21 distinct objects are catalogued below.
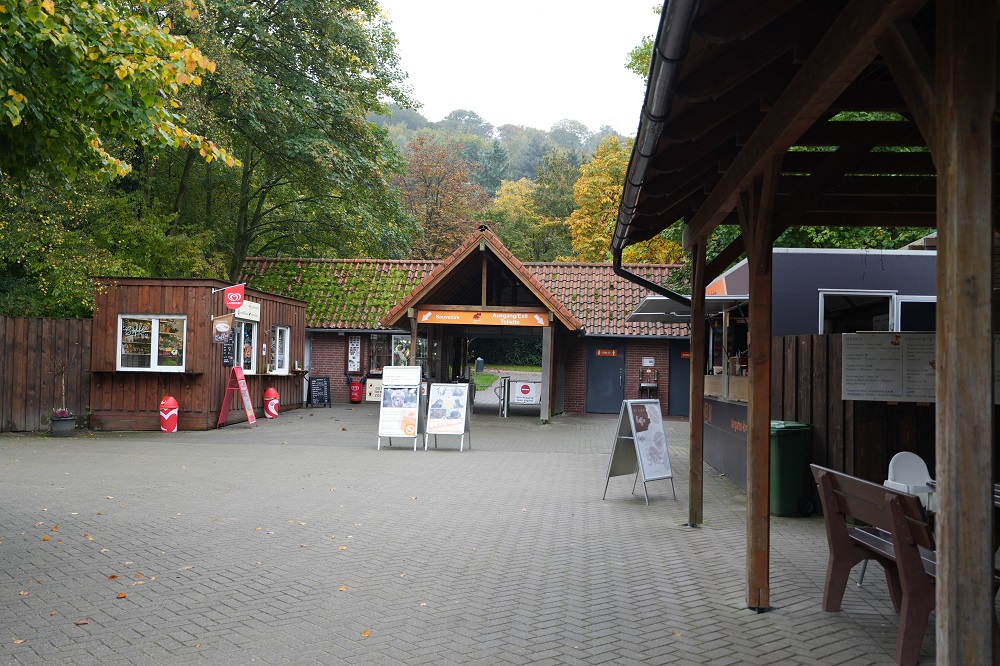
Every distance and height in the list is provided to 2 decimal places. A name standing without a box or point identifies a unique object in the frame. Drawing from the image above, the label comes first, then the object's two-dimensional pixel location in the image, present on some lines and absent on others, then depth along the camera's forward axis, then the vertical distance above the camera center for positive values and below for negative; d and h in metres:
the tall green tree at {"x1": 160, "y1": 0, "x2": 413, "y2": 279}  25.62 +7.30
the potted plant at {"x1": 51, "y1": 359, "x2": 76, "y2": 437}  18.62 -1.41
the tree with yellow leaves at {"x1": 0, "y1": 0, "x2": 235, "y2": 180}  7.22 +2.43
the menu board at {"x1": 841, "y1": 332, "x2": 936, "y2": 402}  9.12 +0.07
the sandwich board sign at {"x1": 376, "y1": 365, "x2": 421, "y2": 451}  16.75 -0.78
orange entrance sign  22.48 +1.20
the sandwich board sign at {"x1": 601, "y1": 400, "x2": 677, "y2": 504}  11.17 -0.99
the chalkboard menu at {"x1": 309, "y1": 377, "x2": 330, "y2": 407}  28.31 -0.97
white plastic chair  7.26 -0.86
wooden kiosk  19.59 +0.13
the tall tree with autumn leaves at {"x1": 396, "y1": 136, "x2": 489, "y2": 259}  46.88 +9.07
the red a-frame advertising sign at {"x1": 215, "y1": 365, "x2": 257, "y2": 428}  20.56 -0.80
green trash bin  10.08 -1.18
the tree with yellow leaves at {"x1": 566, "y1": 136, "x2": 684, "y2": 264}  40.72 +7.87
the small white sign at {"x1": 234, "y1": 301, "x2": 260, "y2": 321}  20.86 +1.17
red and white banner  19.50 +1.38
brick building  24.31 +1.13
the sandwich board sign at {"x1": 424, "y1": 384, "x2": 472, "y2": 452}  16.70 -0.87
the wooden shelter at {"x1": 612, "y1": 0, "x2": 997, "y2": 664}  3.00 +1.36
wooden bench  5.01 -1.13
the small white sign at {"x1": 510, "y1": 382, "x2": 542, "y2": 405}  26.94 -0.88
